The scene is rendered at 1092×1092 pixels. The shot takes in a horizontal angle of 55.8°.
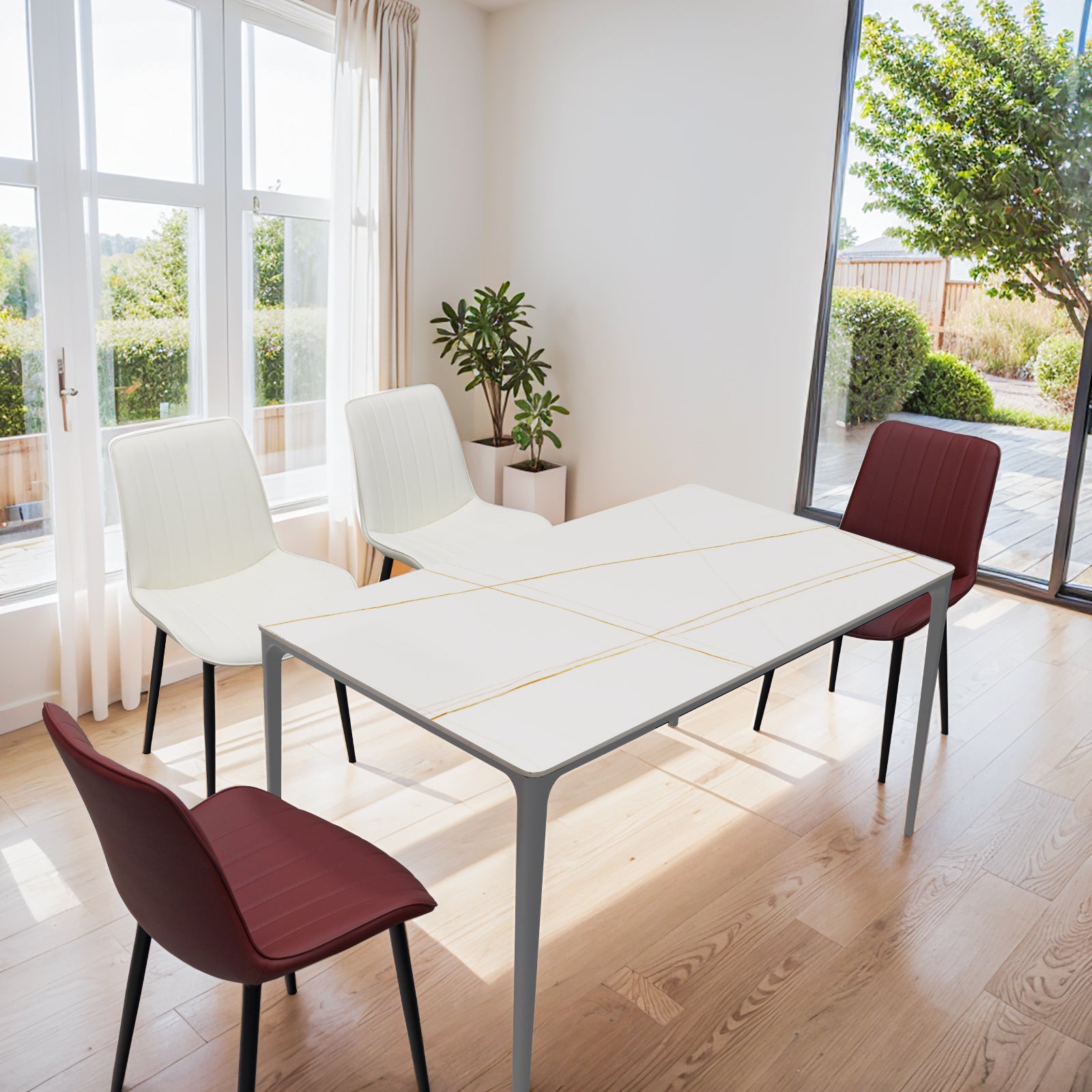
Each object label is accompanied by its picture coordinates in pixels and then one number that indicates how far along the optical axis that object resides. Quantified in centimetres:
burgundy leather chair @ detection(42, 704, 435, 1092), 127
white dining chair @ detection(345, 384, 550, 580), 325
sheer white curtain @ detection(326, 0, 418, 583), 390
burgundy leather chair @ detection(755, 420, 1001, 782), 276
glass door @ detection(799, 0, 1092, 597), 379
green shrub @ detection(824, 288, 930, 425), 427
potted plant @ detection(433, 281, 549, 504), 445
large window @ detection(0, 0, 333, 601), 297
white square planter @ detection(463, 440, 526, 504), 471
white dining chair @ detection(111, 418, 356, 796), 268
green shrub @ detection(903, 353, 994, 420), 419
